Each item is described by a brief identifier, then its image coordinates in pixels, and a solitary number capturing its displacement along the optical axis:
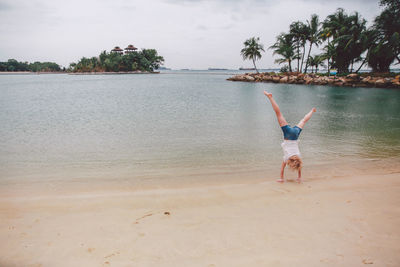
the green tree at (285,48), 62.66
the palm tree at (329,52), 51.51
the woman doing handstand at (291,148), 6.31
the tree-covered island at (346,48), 42.85
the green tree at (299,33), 58.88
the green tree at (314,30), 56.91
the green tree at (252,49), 71.50
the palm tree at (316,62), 60.71
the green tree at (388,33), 41.88
